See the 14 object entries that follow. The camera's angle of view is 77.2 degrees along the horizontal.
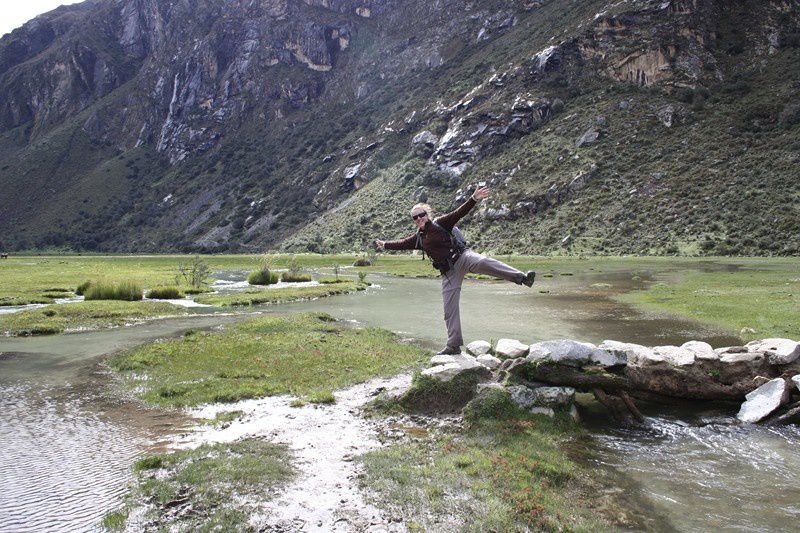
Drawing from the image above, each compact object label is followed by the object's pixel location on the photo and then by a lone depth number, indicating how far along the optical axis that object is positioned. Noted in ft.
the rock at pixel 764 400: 32.78
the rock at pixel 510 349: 38.17
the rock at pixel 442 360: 37.29
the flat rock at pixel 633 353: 36.25
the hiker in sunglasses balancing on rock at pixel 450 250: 35.12
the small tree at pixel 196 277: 146.10
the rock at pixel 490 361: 38.81
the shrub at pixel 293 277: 168.96
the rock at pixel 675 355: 36.42
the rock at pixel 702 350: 36.57
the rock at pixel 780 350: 35.01
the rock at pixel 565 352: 35.04
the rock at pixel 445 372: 35.65
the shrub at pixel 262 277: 159.74
